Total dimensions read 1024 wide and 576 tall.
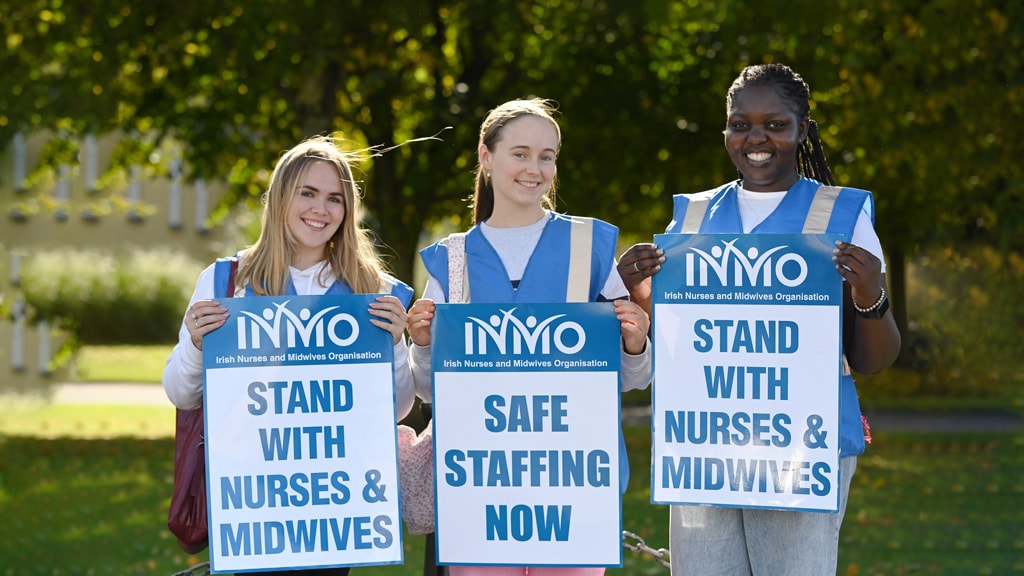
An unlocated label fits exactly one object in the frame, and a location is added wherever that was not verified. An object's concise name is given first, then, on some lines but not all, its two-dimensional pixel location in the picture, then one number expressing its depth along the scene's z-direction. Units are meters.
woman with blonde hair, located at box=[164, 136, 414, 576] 3.95
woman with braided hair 3.62
